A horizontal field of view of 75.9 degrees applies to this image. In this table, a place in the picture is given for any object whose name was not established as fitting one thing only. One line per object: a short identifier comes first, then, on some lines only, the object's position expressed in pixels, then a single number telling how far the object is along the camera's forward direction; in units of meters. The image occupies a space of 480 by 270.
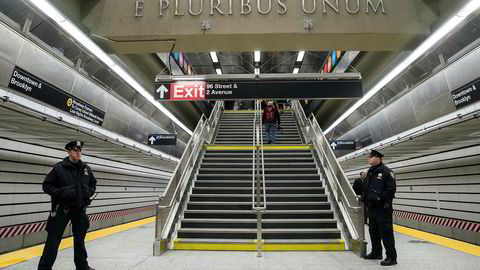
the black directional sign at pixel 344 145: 10.26
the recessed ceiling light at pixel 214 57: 12.30
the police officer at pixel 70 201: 3.38
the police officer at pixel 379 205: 4.30
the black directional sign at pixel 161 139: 10.02
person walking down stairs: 10.07
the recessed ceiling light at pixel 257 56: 11.28
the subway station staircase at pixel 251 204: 5.45
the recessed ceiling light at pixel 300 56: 12.14
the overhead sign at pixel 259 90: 5.86
